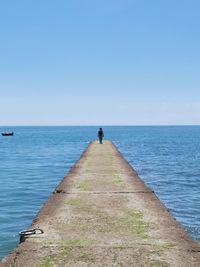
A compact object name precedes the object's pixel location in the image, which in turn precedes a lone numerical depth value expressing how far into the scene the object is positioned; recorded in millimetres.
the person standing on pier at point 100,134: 38725
